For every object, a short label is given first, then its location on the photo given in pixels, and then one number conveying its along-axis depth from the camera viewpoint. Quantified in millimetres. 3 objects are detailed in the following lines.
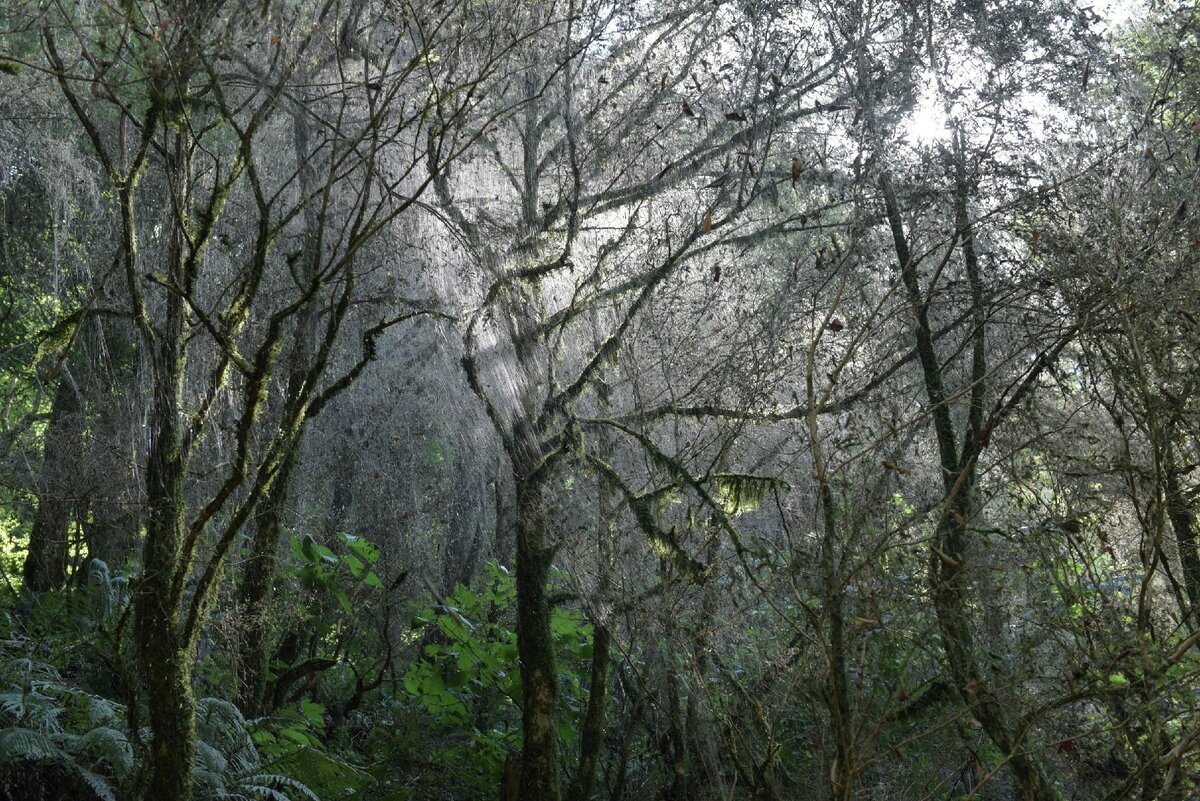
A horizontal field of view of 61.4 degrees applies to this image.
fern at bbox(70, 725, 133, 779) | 4260
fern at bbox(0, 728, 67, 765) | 4082
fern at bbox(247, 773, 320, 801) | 4812
